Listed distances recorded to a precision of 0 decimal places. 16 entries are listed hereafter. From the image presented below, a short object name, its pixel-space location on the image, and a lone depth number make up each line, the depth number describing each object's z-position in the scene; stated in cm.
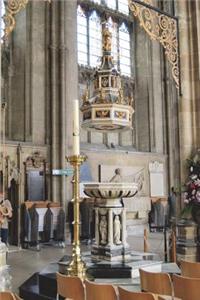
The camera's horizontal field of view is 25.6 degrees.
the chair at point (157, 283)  438
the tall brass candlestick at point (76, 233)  504
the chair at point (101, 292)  400
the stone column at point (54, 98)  1502
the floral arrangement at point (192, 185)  767
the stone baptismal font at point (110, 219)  733
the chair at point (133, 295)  357
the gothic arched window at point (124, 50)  2012
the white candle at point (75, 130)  506
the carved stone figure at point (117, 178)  818
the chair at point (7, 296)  371
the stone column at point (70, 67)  1569
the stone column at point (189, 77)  835
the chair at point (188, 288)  395
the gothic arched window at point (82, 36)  1833
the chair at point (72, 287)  425
